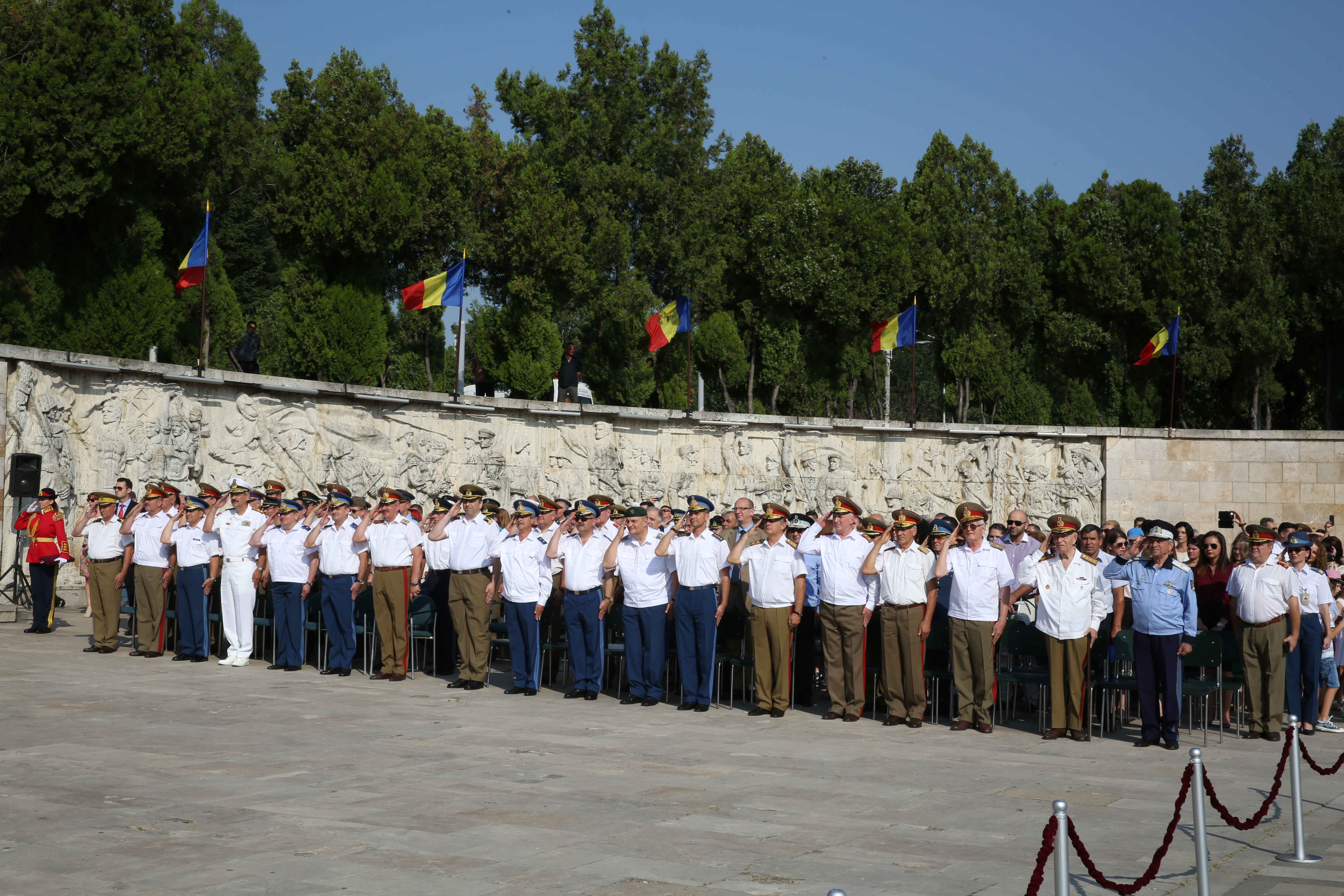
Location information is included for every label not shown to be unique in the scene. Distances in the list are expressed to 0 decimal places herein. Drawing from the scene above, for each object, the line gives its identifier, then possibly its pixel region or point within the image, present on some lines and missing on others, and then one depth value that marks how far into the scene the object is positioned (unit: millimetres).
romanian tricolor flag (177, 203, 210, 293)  19641
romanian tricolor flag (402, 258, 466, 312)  23000
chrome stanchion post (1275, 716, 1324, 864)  6527
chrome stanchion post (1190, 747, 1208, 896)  5410
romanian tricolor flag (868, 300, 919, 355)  27703
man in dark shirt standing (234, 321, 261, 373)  23344
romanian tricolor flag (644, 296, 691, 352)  26297
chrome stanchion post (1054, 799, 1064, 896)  4637
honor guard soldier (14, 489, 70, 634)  15695
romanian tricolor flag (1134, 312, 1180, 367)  28344
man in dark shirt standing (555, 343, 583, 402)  26359
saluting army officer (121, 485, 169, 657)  14281
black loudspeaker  16938
